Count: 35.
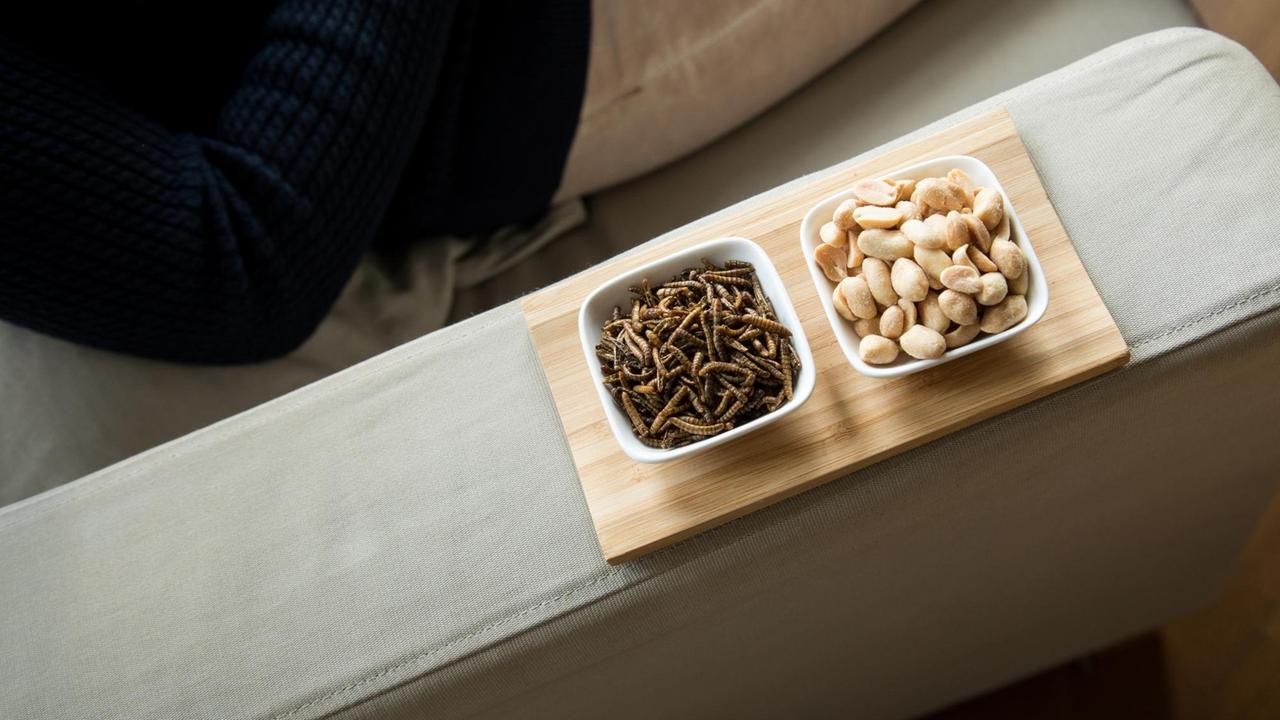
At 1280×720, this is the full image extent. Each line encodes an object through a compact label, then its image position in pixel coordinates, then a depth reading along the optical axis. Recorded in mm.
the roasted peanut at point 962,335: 639
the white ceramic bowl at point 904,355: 633
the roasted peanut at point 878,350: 640
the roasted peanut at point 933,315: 638
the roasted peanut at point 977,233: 642
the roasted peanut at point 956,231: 637
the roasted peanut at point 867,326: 656
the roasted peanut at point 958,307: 627
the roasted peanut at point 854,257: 669
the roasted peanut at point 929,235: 640
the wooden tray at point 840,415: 659
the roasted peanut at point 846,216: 673
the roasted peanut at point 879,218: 654
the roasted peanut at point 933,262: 639
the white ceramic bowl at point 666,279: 639
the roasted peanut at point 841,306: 656
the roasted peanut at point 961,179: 673
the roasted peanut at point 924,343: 627
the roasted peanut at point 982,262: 640
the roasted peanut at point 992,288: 621
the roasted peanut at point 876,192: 670
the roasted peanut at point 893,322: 644
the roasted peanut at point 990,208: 647
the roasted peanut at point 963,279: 622
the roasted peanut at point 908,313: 646
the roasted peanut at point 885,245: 650
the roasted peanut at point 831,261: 675
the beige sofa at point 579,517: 679
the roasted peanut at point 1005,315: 631
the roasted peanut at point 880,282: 649
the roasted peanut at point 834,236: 676
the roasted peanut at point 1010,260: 633
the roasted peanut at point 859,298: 648
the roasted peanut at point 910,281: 635
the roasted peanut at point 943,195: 658
